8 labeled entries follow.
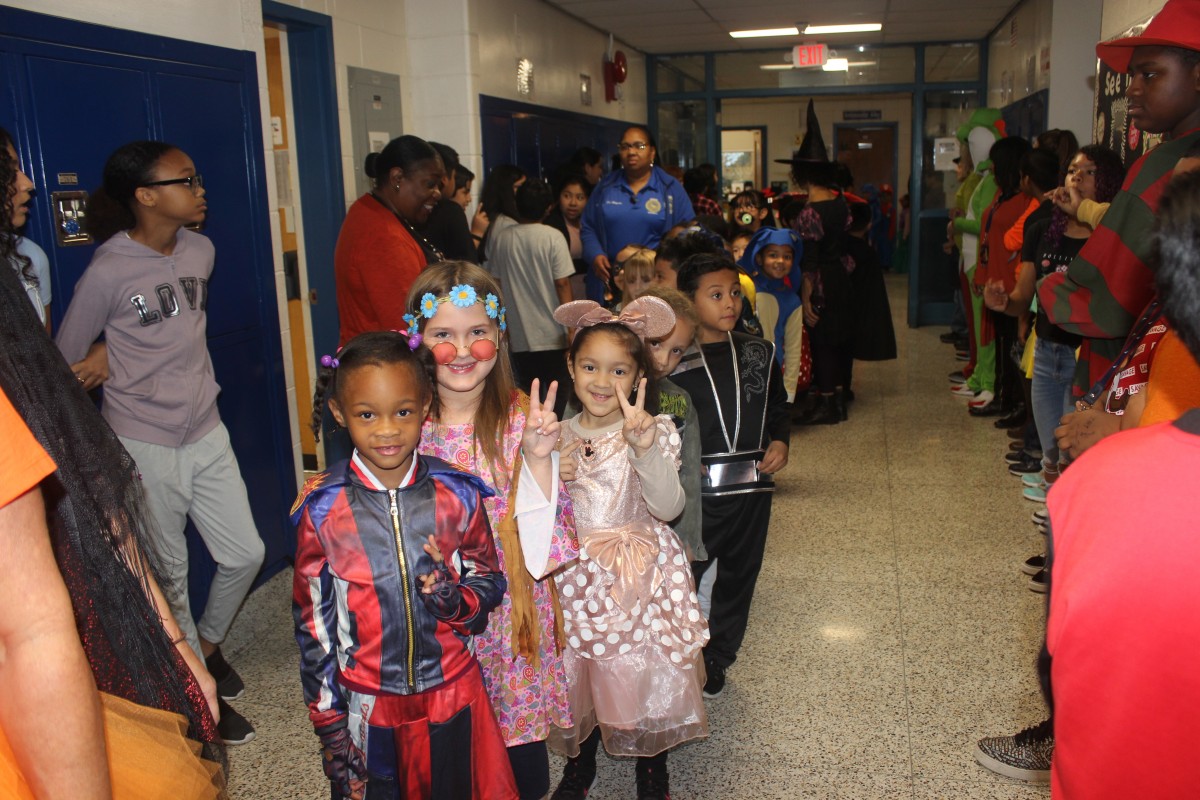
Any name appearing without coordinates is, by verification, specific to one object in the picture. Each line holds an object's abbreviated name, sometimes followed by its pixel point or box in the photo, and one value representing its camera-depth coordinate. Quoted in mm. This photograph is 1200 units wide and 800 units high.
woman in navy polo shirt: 5691
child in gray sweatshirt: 2682
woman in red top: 3385
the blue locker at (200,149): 2756
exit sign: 9266
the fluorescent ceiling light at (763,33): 8831
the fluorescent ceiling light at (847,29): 8656
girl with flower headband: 2092
